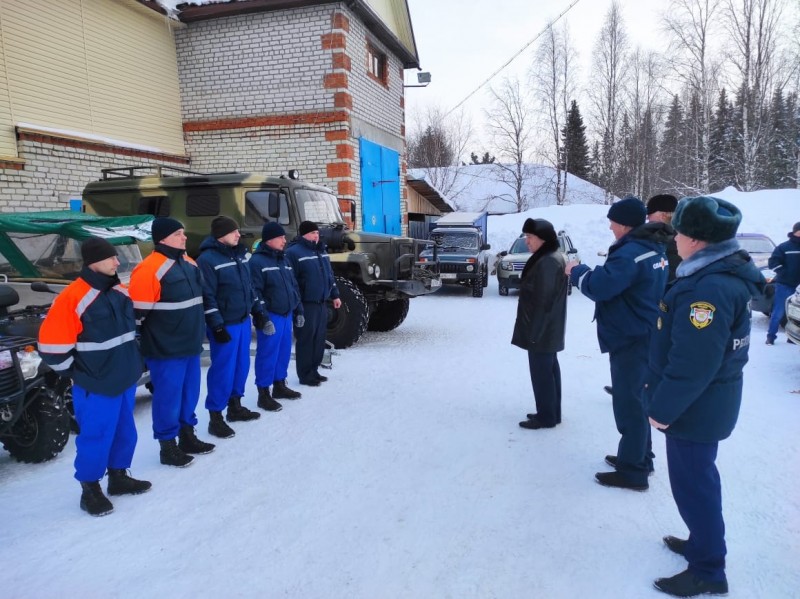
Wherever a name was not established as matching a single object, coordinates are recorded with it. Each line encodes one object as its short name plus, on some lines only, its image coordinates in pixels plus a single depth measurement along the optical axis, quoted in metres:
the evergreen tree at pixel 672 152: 32.91
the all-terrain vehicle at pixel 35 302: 3.52
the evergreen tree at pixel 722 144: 32.53
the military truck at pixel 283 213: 7.04
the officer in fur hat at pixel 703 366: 2.16
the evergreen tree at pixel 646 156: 28.92
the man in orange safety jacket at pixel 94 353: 2.93
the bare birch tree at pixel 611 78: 27.45
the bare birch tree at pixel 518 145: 31.28
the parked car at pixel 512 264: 12.79
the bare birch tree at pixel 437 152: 41.80
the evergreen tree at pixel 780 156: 30.34
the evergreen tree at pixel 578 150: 40.57
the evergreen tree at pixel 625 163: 29.34
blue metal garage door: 12.80
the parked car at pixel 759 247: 10.59
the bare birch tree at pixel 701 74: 22.66
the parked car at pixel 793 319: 5.96
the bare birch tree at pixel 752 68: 21.61
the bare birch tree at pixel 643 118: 28.05
